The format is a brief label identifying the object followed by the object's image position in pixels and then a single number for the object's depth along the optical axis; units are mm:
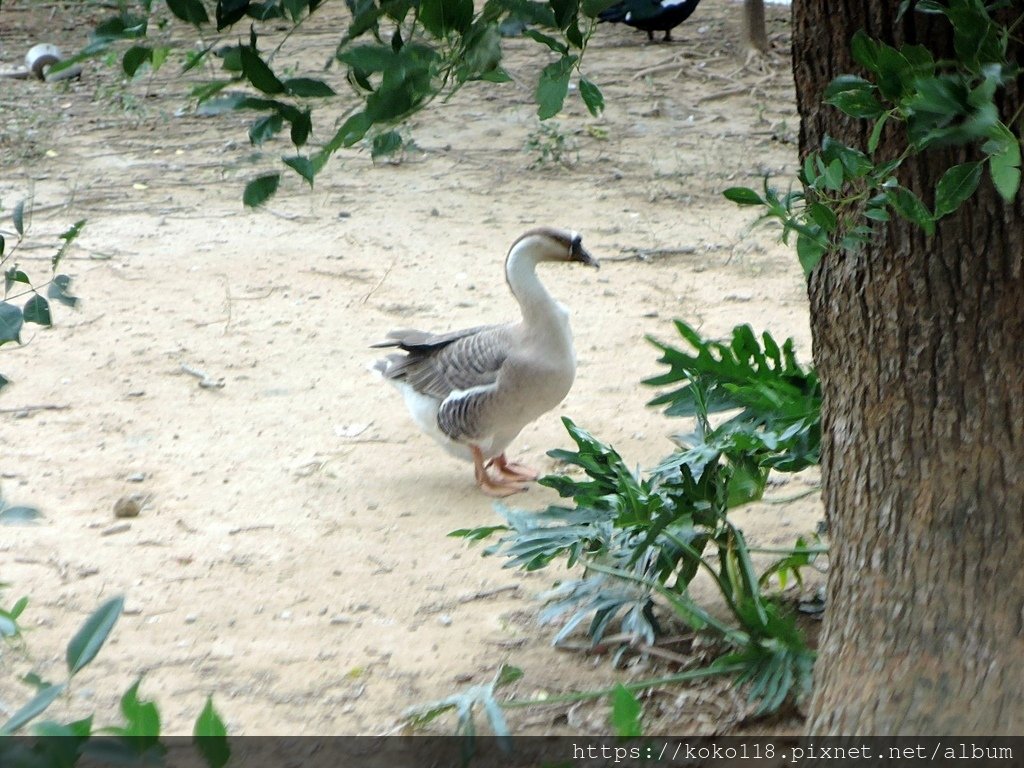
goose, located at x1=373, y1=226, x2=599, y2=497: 8812
